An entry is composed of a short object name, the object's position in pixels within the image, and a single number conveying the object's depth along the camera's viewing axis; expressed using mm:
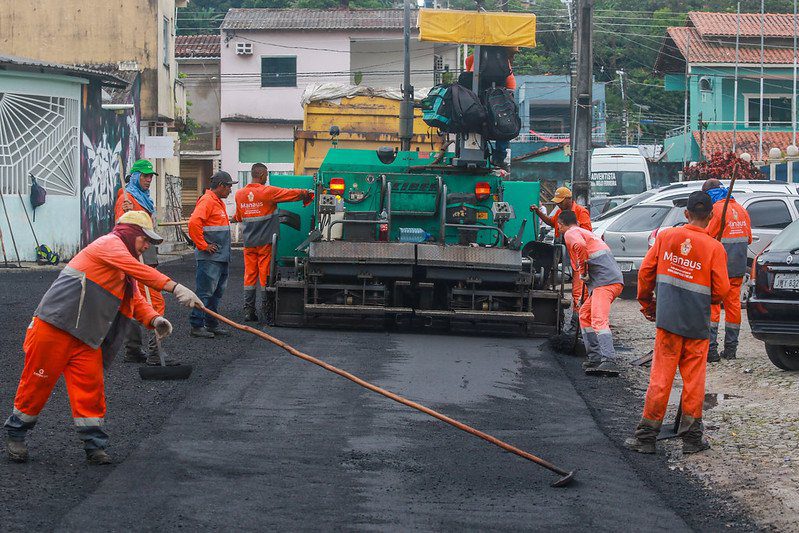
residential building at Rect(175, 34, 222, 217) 51375
